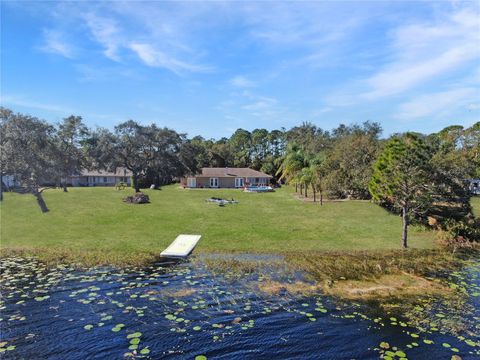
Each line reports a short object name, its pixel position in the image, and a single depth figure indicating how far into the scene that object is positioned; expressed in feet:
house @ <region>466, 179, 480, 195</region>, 187.01
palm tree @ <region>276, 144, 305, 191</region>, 139.95
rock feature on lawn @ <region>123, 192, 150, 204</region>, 131.95
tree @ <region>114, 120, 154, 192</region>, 184.34
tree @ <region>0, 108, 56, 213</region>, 103.86
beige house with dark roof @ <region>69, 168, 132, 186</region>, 278.46
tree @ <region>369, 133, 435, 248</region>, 82.64
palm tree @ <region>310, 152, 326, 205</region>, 131.44
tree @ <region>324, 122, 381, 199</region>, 137.80
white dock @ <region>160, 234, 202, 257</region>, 72.01
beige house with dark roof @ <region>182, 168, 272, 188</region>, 225.15
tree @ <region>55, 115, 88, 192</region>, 145.89
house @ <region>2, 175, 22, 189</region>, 192.65
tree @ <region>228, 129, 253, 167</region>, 305.65
